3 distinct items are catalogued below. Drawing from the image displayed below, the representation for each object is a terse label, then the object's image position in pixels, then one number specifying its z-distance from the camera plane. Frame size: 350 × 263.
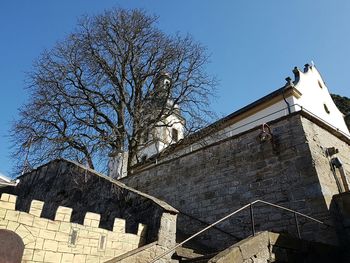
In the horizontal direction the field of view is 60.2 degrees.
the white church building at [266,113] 12.63
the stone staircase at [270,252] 4.34
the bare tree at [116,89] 11.66
